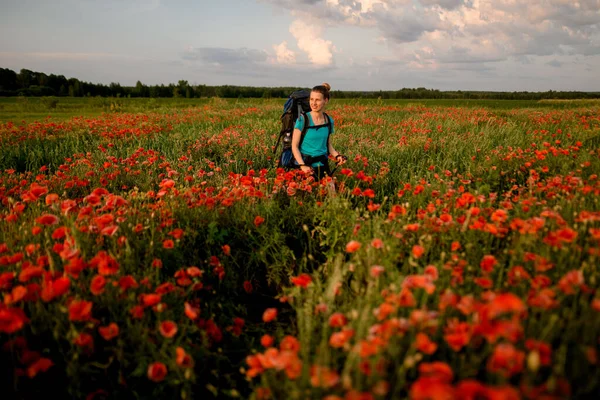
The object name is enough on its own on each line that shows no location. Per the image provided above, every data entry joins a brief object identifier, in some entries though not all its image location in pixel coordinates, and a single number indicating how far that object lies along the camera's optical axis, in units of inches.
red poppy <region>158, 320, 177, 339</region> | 70.7
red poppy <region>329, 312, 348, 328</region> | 67.9
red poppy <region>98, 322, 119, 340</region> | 72.6
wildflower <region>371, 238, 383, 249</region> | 85.9
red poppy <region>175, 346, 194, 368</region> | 65.6
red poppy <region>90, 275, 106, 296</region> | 74.7
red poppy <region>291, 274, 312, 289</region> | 76.5
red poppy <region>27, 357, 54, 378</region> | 67.7
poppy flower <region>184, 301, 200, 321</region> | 70.3
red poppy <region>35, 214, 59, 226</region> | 93.8
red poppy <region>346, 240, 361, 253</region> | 84.1
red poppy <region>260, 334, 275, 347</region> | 67.8
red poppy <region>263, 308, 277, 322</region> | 74.9
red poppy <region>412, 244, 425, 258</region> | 81.1
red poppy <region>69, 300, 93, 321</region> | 71.1
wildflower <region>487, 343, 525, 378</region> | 46.2
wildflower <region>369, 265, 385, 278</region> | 74.2
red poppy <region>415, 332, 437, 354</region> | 55.7
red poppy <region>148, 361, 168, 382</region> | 66.2
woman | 191.2
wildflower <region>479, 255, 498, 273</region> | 76.4
